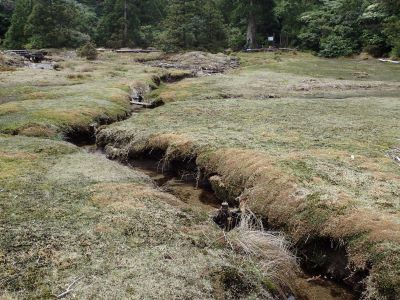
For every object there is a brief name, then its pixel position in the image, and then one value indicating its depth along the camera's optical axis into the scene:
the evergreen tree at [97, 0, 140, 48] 85.94
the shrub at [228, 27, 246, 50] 88.47
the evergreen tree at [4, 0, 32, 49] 80.69
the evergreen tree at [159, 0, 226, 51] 73.12
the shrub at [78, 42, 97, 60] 66.81
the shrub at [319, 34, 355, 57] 74.88
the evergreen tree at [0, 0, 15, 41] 88.00
